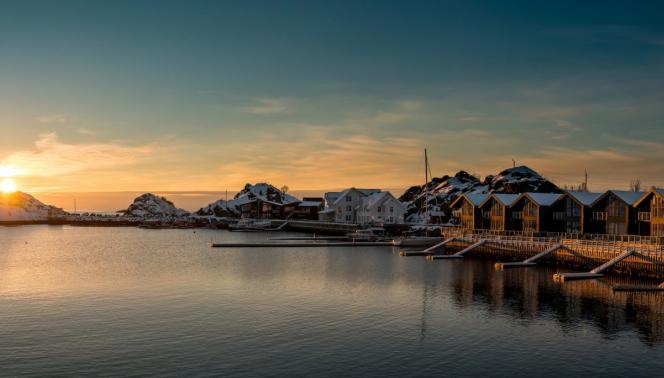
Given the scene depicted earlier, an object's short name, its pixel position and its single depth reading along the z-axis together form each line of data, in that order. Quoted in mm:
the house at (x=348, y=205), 158938
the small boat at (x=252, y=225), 167375
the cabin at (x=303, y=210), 185250
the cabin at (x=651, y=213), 66812
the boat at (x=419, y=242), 101125
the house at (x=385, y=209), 144125
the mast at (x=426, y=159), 129750
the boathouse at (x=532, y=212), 85500
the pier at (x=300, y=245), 99750
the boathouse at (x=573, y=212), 78312
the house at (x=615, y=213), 71812
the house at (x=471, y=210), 99375
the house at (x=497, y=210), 92206
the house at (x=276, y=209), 194312
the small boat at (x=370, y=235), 113362
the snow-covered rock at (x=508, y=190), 180050
